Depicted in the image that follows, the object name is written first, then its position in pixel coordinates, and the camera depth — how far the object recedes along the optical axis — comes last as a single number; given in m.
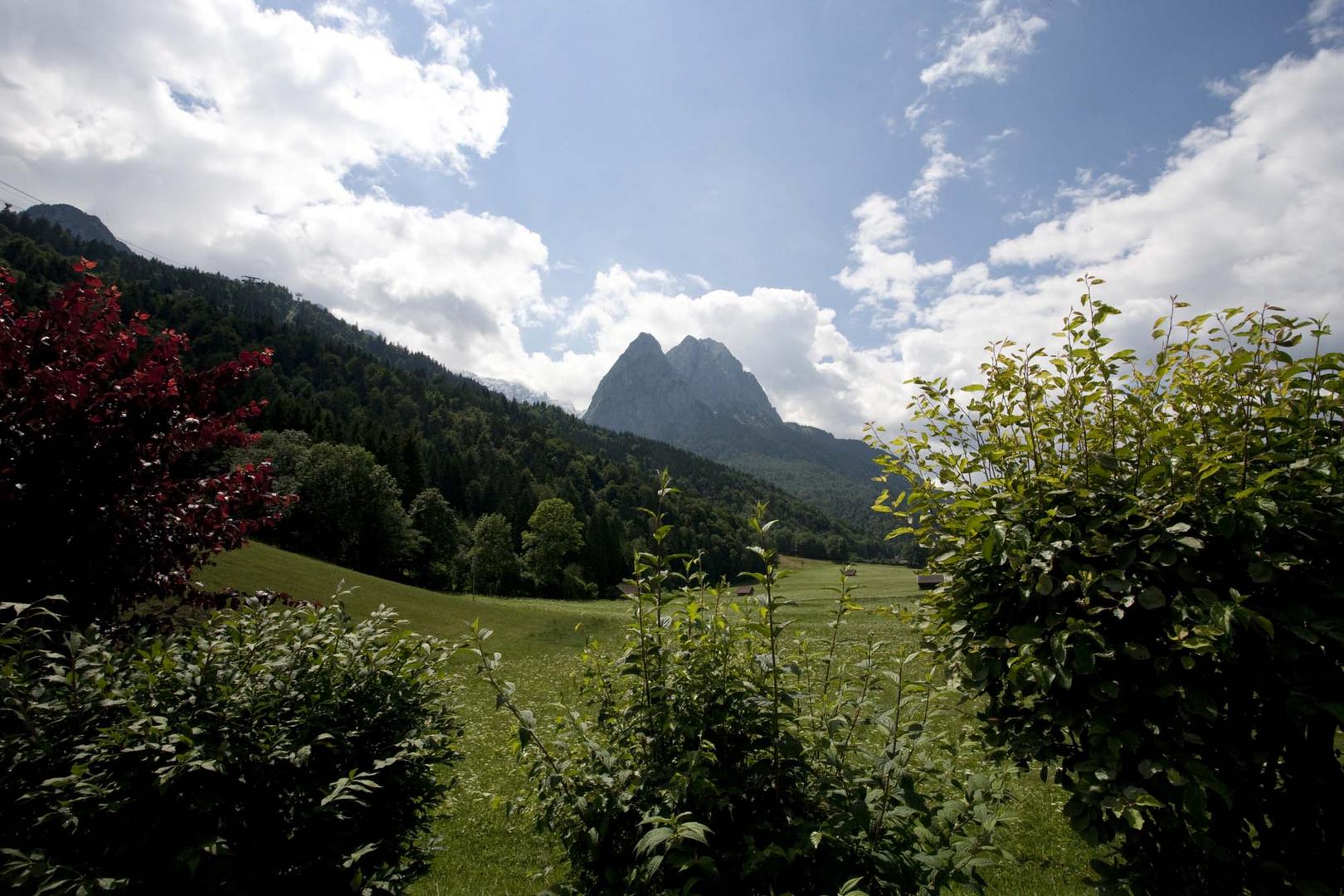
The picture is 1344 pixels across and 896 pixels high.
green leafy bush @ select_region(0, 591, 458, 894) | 3.07
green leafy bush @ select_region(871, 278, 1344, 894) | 2.73
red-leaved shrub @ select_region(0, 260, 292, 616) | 4.89
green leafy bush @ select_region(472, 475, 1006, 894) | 2.90
